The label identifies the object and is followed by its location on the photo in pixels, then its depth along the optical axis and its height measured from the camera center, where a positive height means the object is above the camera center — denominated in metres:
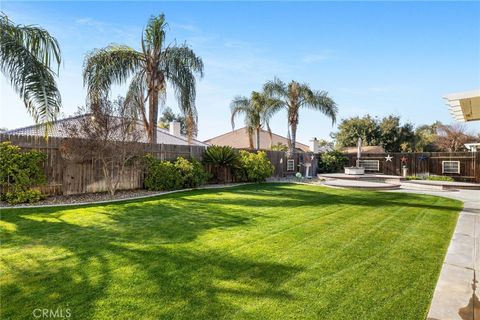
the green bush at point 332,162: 24.62 +0.10
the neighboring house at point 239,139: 35.44 +3.20
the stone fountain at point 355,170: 21.62 -0.55
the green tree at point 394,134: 35.75 +3.68
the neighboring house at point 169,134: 14.73 +2.01
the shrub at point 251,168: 16.02 -0.23
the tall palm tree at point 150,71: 12.46 +4.37
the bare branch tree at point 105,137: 9.48 +0.99
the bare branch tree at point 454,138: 35.28 +3.13
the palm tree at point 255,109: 21.48 +4.66
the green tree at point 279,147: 26.21 +1.56
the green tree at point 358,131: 36.50 +4.21
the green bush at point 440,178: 18.65 -1.06
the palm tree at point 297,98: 21.08 +4.91
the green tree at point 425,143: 37.72 +2.68
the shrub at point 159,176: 11.91 -0.48
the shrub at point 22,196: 8.29 -0.91
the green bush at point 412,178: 19.63 -1.08
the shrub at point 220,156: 14.95 +0.43
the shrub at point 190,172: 12.63 -0.36
